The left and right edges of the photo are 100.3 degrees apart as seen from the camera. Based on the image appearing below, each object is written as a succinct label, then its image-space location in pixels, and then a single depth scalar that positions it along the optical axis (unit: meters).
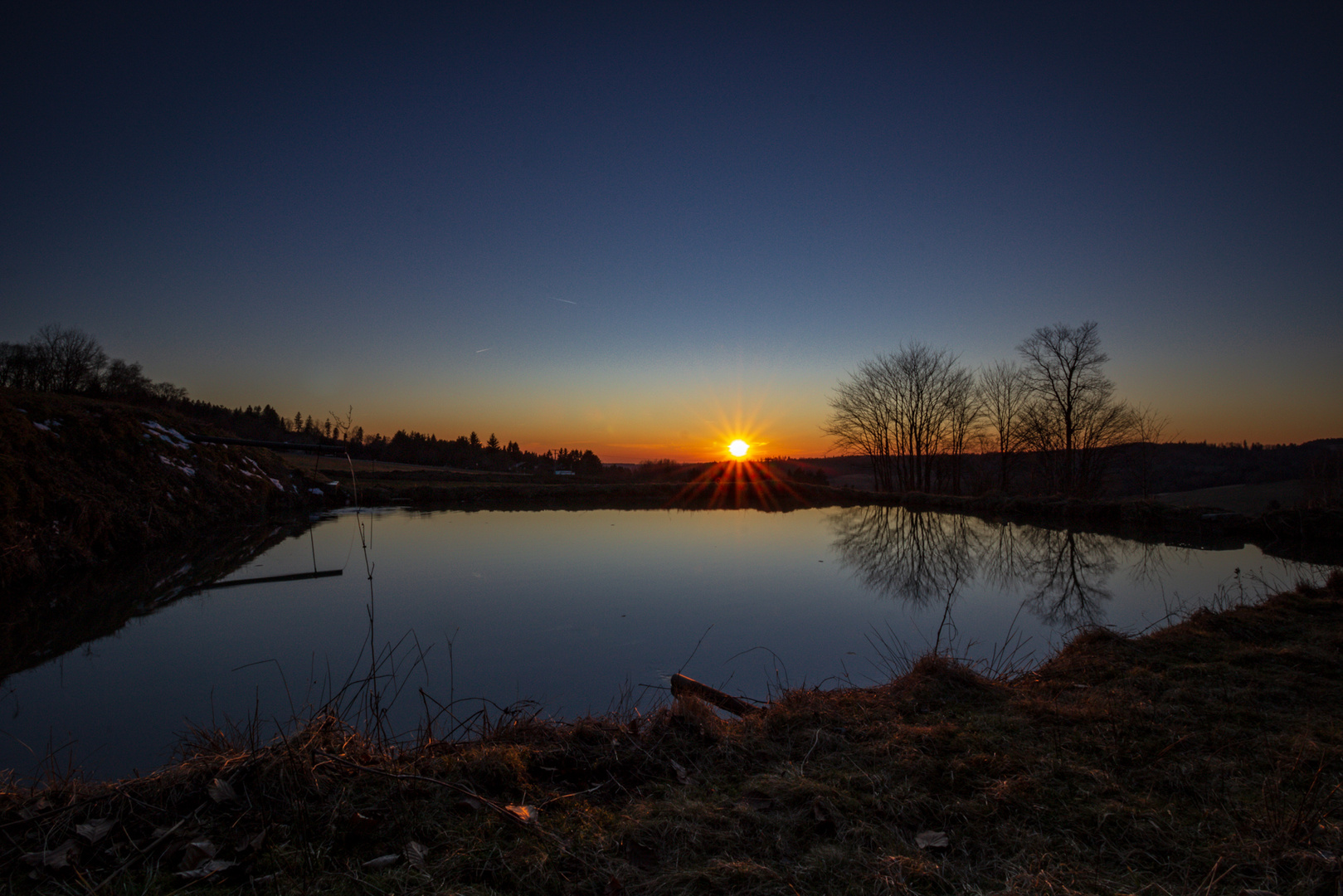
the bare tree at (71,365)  22.69
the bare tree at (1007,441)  24.23
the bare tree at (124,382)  21.44
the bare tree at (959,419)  26.09
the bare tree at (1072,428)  20.88
